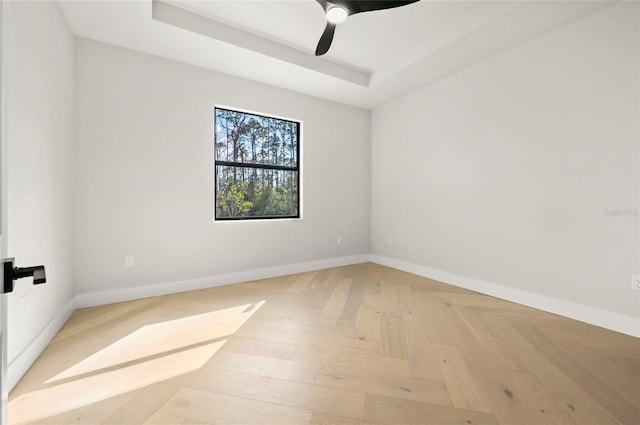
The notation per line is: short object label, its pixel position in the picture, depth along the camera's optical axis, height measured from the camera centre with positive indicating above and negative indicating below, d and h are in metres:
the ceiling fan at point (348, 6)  1.69 +1.32
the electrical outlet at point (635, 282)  1.98 -0.49
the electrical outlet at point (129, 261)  2.60 -0.44
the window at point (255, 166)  3.26 +0.61
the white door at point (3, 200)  0.54 +0.03
